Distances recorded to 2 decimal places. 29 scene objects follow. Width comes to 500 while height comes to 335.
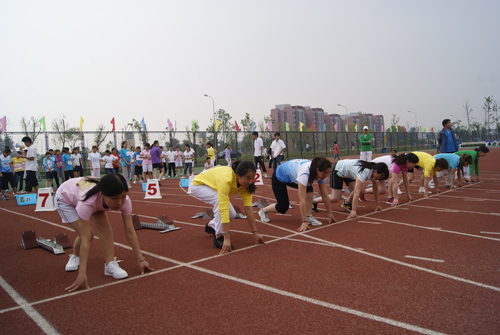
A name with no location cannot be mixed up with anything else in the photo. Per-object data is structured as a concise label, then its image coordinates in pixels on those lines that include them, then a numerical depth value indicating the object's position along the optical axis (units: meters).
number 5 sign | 10.91
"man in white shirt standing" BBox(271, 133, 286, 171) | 13.35
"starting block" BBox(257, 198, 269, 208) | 7.86
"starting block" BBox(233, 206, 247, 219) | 7.10
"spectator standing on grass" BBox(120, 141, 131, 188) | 14.63
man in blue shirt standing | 10.62
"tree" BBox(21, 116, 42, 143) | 26.20
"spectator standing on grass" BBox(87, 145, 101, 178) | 14.51
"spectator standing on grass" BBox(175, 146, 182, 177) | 19.13
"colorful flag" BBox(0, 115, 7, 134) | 17.33
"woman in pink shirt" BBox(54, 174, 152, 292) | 3.40
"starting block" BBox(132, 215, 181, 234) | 6.32
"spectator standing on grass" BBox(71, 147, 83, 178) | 14.81
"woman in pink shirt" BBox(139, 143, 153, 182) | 14.98
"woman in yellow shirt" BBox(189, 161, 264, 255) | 4.41
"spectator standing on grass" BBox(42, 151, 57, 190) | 13.95
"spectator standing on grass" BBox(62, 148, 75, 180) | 14.31
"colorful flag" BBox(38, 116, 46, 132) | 18.94
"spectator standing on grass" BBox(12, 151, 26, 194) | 12.49
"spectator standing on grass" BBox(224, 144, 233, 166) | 20.44
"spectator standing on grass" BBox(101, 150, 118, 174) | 14.54
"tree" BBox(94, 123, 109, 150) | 21.65
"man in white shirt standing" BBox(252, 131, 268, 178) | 14.87
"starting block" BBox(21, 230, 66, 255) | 5.10
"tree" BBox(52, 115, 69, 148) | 19.96
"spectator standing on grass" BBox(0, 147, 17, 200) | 12.10
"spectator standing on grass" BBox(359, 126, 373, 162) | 11.77
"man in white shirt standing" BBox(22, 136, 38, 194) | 11.98
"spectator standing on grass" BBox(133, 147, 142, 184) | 16.17
